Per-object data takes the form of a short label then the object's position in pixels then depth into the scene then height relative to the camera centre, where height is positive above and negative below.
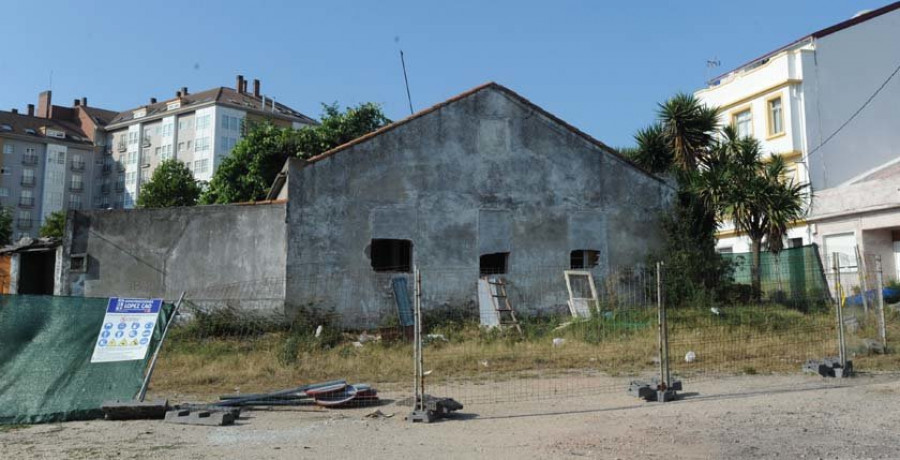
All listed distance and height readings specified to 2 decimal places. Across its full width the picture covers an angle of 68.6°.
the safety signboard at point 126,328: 8.83 -0.42
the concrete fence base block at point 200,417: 7.95 -1.46
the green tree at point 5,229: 42.74 +4.50
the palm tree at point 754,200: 18.61 +2.79
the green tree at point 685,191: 18.30 +3.16
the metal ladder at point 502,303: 16.09 -0.12
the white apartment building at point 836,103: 27.64 +8.39
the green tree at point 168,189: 44.44 +7.35
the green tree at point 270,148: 30.12 +6.83
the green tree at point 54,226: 49.67 +5.43
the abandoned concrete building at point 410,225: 16.31 +1.89
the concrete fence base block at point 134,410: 8.27 -1.41
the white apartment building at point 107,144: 69.81 +17.32
